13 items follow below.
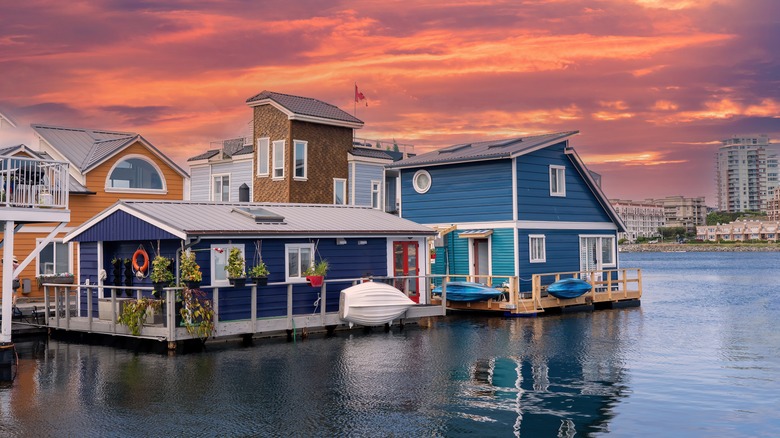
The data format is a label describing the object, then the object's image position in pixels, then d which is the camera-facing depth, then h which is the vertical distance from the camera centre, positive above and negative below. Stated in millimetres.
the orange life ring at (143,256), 25828 -105
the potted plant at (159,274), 23984 -563
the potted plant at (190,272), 23766 -517
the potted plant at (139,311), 24016 -1651
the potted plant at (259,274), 25594 -636
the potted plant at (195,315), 23781 -1775
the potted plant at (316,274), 27219 -701
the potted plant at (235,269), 24969 -462
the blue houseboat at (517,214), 36969 +1732
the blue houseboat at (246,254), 25109 -12
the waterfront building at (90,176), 33969 +3624
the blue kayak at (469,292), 34281 -1703
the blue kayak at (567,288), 35812 -1651
